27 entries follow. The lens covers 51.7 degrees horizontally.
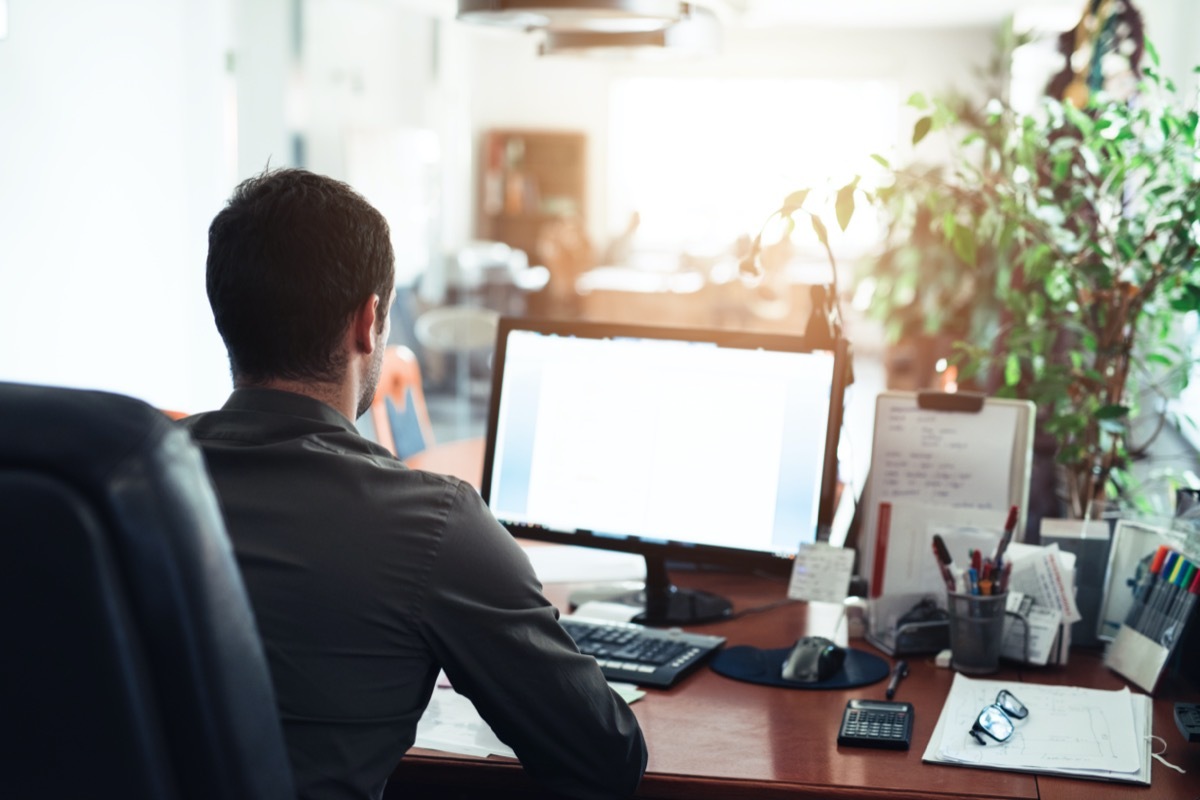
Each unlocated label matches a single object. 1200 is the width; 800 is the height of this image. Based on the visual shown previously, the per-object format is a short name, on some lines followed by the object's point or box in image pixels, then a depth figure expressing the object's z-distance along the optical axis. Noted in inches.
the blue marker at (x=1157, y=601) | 61.2
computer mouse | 60.9
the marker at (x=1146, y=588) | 62.7
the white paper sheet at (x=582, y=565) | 80.4
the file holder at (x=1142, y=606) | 59.5
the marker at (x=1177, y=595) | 59.4
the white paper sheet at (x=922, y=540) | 66.6
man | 42.6
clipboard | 71.1
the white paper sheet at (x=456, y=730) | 53.1
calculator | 53.2
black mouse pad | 61.0
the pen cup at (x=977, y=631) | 61.7
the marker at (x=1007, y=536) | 62.7
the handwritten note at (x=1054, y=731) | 51.5
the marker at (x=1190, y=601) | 57.8
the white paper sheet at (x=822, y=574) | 66.0
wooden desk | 49.6
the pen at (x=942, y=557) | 63.4
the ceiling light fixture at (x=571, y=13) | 69.4
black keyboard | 61.2
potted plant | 72.6
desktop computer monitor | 68.4
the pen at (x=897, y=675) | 59.3
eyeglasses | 53.5
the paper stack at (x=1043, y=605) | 63.2
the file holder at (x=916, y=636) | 64.9
